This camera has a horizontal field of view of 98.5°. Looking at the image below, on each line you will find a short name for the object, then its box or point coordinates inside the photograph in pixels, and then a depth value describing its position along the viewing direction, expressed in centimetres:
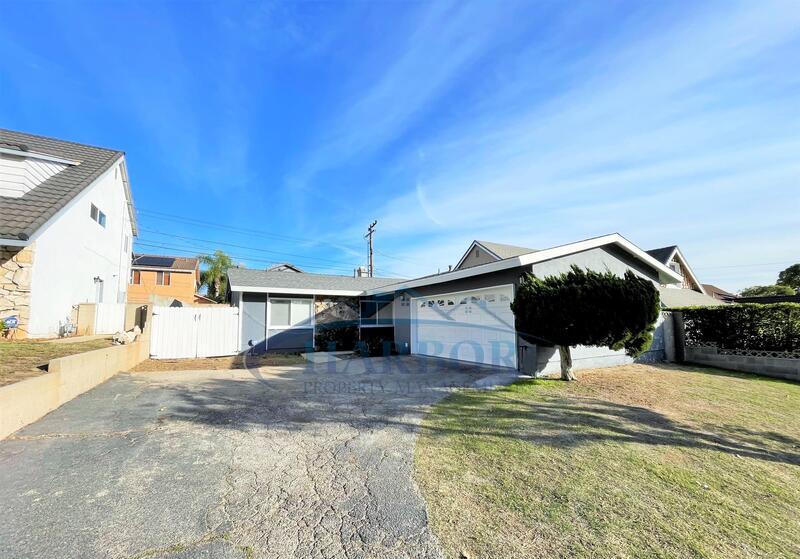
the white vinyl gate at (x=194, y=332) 1141
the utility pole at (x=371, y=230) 2875
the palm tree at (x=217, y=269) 3712
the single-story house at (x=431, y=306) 891
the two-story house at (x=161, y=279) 3097
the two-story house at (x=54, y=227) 713
